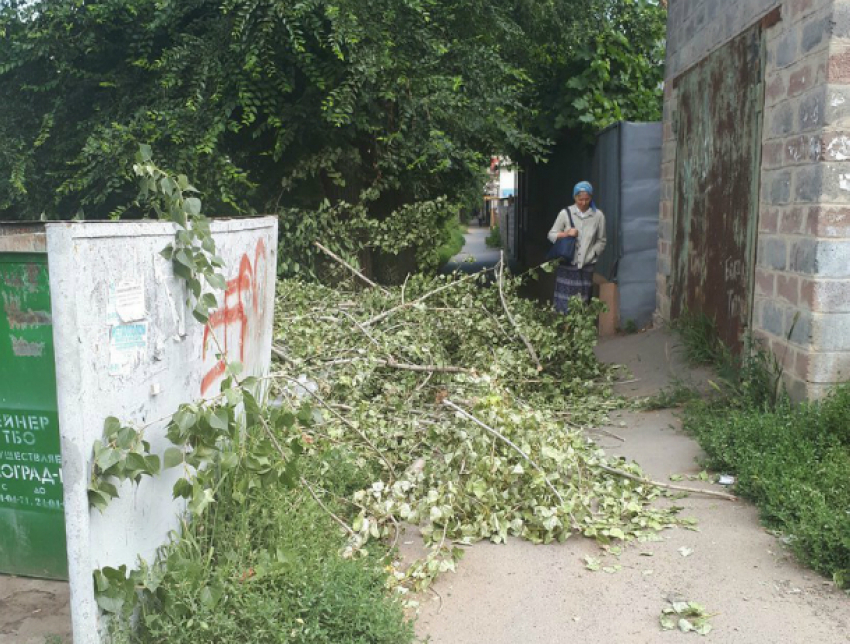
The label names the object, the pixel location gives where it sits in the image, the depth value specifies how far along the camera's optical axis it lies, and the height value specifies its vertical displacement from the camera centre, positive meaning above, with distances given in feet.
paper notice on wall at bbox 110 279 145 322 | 8.76 -0.97
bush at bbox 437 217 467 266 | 59.36 -3.18
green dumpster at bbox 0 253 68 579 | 10.12 -2.79
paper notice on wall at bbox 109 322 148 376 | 8.76 -1.47
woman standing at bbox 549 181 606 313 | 27.61 -1.08
